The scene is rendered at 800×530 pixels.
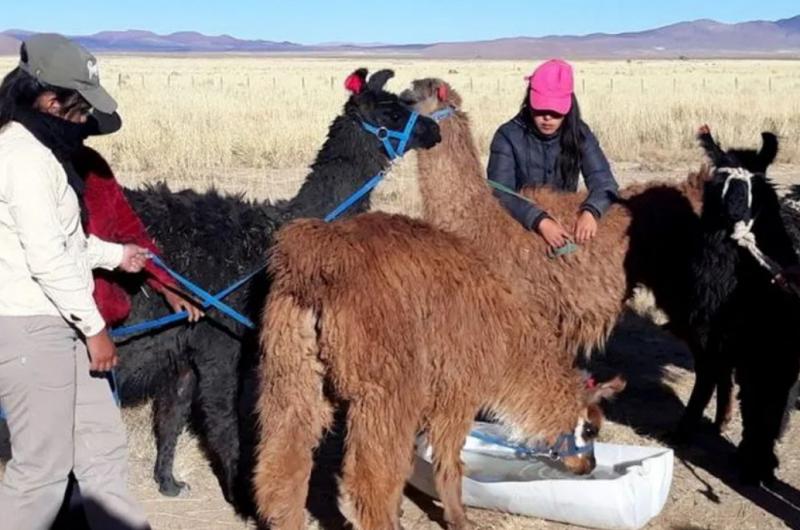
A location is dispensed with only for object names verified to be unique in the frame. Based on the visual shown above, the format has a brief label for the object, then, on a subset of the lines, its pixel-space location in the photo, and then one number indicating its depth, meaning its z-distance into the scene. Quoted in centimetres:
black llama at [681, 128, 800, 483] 502
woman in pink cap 554
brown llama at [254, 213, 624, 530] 369
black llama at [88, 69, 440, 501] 499
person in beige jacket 326
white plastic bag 466
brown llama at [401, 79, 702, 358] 548
